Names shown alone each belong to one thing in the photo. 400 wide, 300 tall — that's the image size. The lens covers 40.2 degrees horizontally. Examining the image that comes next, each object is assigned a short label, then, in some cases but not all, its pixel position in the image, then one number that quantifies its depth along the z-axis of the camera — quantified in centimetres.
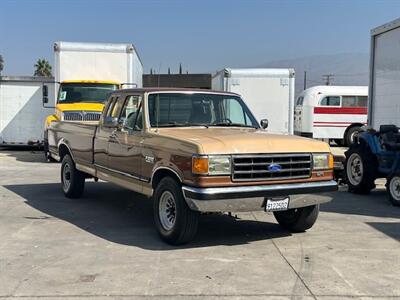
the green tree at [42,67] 8806
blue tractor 991
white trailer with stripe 2495
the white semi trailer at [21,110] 2130
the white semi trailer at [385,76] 1121
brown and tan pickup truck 624
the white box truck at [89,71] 1758
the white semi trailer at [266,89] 1795
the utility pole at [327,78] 6337
